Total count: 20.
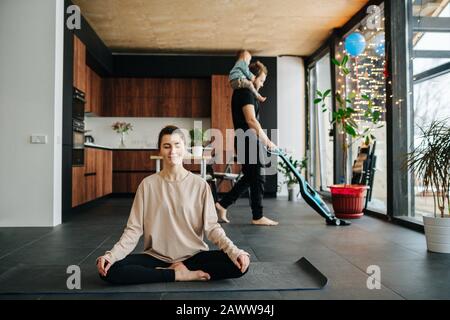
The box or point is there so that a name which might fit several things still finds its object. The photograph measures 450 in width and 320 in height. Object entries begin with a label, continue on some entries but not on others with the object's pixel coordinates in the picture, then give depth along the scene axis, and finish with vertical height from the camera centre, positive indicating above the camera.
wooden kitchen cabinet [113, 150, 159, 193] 7.78 +0.02
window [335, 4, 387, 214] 5.02 +1.09
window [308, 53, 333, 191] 7.38 +0.65
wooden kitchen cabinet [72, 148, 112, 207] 5.25 -0.12
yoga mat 1.98 -0.58
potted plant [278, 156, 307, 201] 7.13 -0.21
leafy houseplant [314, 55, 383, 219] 4.71 -0.27
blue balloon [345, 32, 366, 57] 4.98 +1.52
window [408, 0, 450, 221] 3.79 +0.99
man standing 4.16 +0.17
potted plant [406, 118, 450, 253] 2.94 -0.05
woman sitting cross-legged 2.07 -0.29
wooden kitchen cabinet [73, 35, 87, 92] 5.25 +1.40
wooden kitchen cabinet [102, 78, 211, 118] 8.02 +1.41
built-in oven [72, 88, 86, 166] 5.10 +0.53
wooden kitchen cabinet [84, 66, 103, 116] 6.84 +1.36
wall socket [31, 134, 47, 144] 4.25 +0.31
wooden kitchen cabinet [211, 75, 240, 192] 7.84 +1.16
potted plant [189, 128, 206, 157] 7.78 +0.61
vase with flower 8.24 +0.83
